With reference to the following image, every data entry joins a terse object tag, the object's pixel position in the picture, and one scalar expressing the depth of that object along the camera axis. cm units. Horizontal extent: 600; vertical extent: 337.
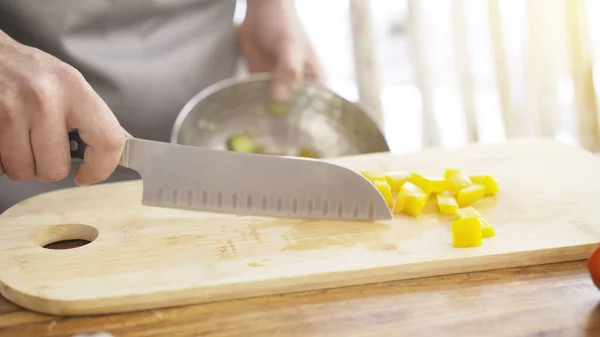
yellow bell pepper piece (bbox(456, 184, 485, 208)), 120
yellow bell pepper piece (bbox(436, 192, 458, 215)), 116
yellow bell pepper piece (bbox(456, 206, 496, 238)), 107
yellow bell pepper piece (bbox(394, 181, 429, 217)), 116
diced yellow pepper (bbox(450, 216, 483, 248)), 103
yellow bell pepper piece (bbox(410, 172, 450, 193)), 124
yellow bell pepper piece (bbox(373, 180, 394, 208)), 122
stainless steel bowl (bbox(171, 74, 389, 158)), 151
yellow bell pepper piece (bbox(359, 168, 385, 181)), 125
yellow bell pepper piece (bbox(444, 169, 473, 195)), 124
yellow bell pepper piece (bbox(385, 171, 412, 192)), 128
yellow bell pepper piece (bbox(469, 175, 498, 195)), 124
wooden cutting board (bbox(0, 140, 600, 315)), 95
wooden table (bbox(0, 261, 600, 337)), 87
